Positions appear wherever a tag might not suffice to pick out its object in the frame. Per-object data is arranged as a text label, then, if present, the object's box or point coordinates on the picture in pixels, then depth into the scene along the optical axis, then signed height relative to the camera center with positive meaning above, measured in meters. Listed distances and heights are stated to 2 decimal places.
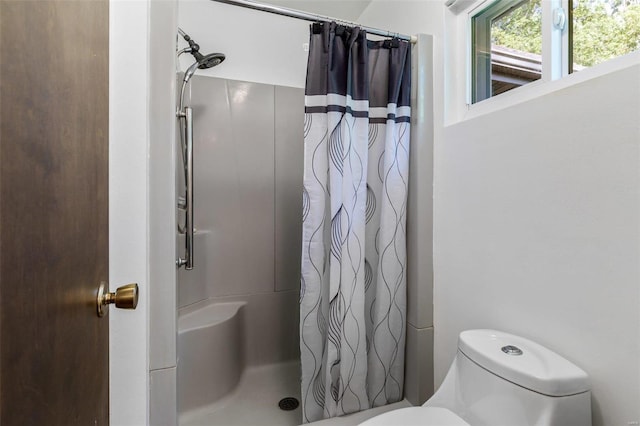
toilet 0.76 -0.47
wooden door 0.30 +0.00
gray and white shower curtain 1.29 -0.04
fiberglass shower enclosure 1.80 -0.10
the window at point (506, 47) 1.08 +0.61
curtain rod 1.19 +0.77
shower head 1.55 +0.76
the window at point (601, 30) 0.82 +0.50
